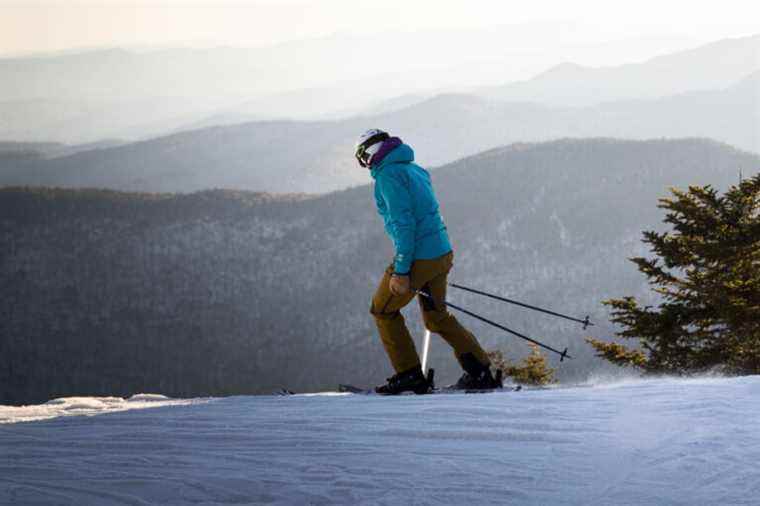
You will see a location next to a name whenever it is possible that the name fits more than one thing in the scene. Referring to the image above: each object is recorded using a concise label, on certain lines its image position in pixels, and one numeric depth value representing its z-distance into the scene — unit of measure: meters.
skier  15.54
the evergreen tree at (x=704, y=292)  35.06
